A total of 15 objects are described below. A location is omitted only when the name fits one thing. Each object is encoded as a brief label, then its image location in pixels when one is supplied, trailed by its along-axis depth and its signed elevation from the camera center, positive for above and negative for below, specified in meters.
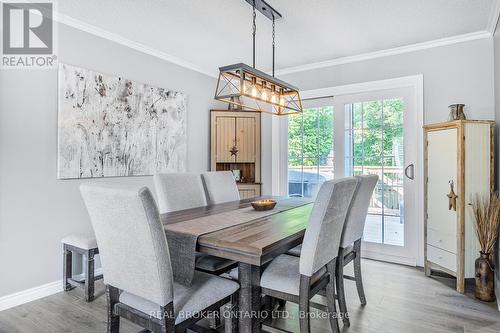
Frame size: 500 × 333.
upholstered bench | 2.58 -0.77
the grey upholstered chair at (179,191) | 2.61 -0.20
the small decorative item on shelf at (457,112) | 3.00 +0.55
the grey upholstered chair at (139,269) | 1.37 -0.47
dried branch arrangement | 2.57 -0.44
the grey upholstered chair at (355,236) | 2.17 -0.51
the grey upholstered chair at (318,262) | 1.66 -0.53
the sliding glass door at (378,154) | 3.55 +0.17
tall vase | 2.57 -0.93
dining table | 1.57 -0.37
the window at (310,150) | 4.12 +0.25
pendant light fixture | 2.23 +0.70
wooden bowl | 2.47 -0.30
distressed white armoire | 2.79 -0.15
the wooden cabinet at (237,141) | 4.41 +0.40
